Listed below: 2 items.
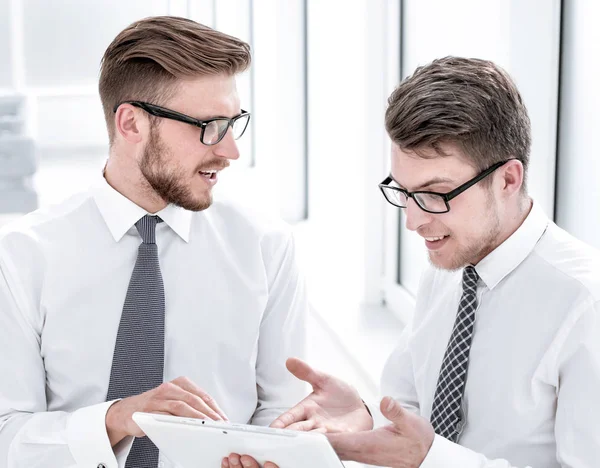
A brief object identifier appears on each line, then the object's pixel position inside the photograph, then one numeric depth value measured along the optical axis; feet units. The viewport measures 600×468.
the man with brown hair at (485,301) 5.59
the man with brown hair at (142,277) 6.28
